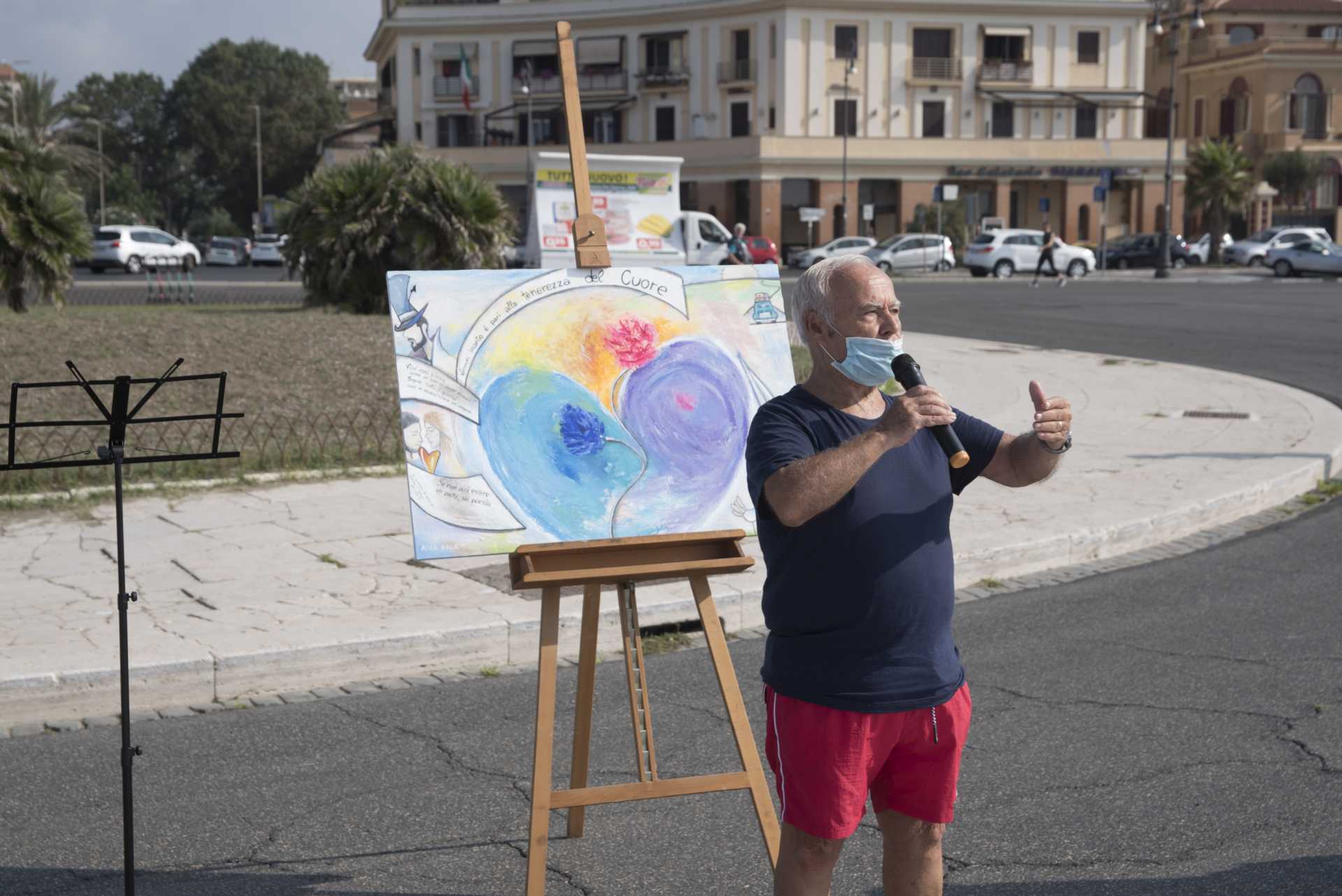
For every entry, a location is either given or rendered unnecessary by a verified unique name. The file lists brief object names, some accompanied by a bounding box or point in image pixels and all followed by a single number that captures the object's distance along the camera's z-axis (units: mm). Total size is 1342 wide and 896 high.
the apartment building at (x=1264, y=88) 70188
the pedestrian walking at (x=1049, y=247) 39019
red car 46875
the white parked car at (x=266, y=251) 58469
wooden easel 3875
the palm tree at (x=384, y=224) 18703
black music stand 3668
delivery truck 29031
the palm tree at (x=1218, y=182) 63344
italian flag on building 70062
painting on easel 4438
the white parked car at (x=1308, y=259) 45031
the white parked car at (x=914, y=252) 48375
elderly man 3039
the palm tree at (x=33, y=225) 15789
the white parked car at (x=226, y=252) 61062
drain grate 13305
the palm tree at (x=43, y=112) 78438
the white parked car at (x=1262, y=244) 52844
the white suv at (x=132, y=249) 48500
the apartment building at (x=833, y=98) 65750
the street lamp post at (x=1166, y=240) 43969
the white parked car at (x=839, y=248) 48438
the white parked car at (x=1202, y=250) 57094
